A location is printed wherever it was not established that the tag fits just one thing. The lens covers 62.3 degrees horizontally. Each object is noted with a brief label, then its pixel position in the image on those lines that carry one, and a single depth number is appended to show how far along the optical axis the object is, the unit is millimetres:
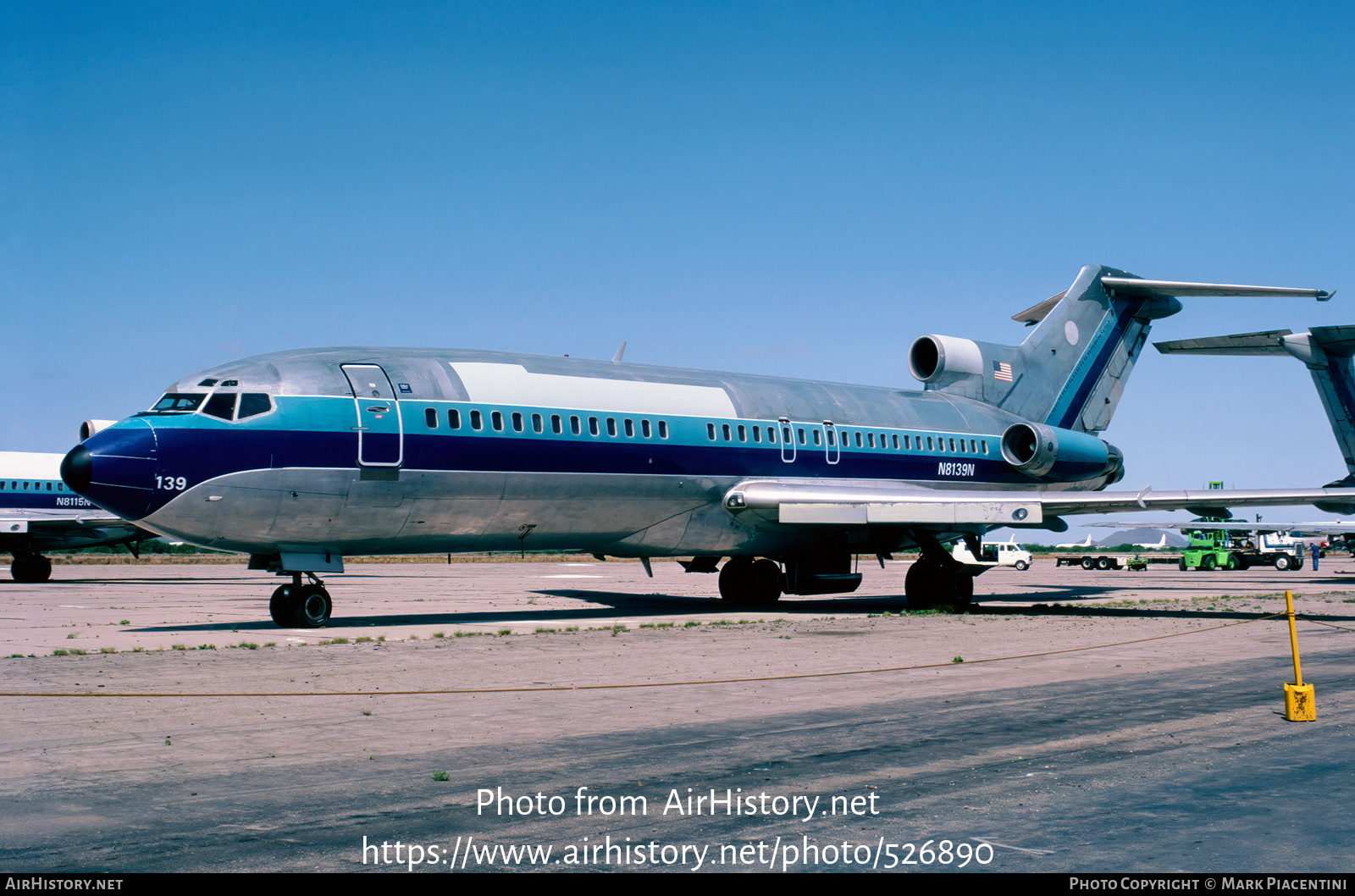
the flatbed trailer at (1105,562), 60525
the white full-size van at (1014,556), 61656
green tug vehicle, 57469
